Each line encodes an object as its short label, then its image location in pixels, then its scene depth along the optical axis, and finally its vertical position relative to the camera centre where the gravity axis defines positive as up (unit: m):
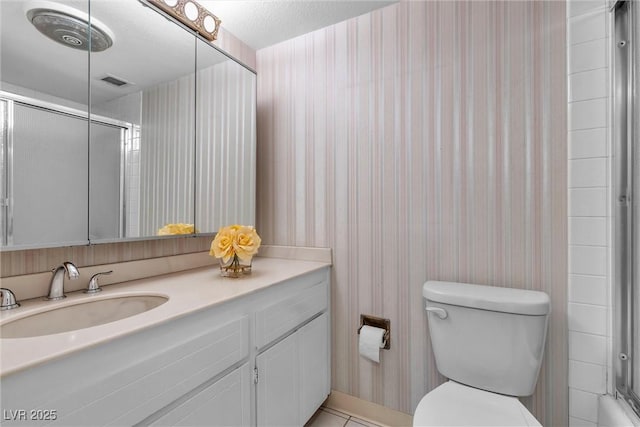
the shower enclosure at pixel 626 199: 1.05 +0.05
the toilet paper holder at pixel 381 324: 1.56 -0.60
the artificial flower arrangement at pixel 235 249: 1.31 -0.16
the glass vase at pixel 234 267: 1.35 -0.25
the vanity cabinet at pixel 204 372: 0.63 -0.45
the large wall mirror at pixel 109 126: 0.93 +0.34
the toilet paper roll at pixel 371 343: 1.49 -0.66
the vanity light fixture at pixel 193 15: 1.33 +0.95
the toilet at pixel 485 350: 1.06 -0.55
